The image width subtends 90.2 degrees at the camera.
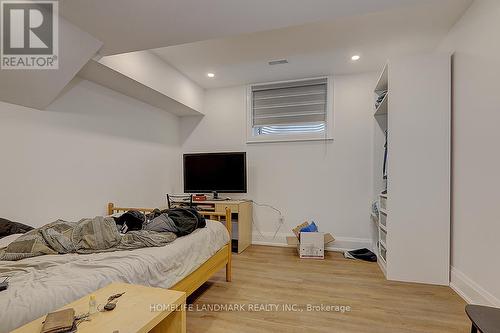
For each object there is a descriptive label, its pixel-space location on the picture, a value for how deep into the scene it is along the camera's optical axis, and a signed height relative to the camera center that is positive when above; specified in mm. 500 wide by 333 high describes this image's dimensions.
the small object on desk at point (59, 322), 863 -575
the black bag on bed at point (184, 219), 2144 -501
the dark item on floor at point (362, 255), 3371 -1243
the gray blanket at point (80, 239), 1629 -543
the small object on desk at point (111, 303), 1048 -609
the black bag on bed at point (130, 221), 2159 -507
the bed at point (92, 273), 1084 -609
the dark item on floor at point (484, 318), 1110 -718
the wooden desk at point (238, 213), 3742 -748
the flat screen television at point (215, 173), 4012 -133
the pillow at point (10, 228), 2008 -535
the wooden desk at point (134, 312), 935 -617
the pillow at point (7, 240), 1764 -573
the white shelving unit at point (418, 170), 2572 -41
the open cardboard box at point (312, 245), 3475 -1116
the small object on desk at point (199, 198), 3926 -529
